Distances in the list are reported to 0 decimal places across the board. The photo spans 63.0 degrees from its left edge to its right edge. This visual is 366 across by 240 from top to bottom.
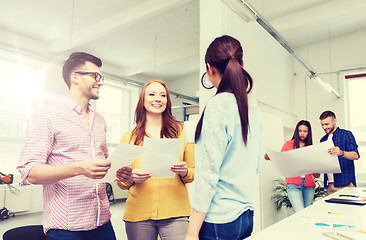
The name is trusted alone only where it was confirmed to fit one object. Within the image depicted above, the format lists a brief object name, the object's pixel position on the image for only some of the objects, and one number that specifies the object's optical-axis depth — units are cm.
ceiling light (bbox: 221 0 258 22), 227
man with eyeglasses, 106
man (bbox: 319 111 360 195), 302
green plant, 433
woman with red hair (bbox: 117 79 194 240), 134
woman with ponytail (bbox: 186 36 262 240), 93
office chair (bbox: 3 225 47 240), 165
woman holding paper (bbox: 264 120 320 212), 353
